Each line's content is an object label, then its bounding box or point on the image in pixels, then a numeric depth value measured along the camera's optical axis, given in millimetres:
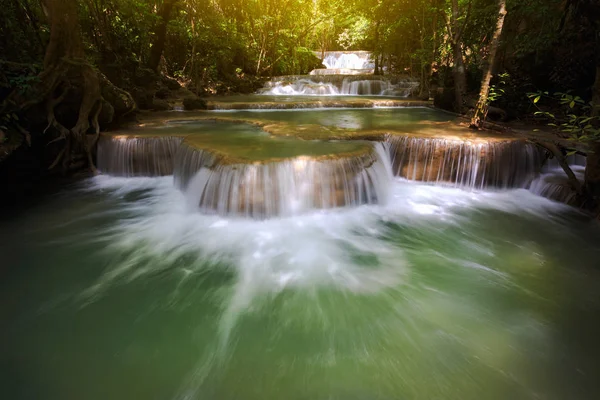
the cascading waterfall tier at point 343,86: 19047
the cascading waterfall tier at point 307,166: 5297
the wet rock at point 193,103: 12133
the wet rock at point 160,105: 12027
